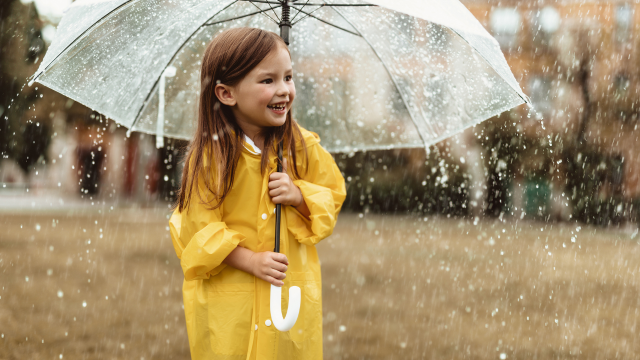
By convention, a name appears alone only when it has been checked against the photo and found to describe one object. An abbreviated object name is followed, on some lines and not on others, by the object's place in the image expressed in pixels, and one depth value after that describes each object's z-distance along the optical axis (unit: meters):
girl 2.02
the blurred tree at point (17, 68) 13.84
